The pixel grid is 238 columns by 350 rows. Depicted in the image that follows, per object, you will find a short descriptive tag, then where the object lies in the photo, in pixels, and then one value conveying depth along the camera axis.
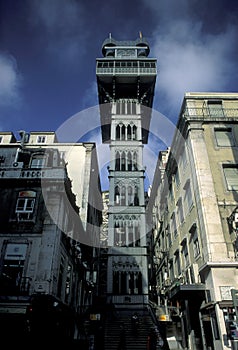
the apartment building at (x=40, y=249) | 15.61
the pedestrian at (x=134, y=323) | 22.27
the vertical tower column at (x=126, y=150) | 34.19
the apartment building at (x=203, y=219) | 17.11
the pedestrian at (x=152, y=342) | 17.25
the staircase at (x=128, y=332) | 20.22
